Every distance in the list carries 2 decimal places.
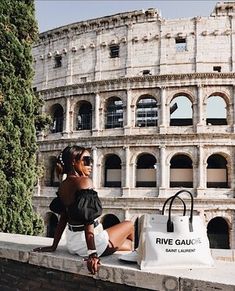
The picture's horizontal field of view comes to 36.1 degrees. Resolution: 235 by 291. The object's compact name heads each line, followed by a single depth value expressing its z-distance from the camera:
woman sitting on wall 3.12
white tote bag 2.70
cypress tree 10.06
